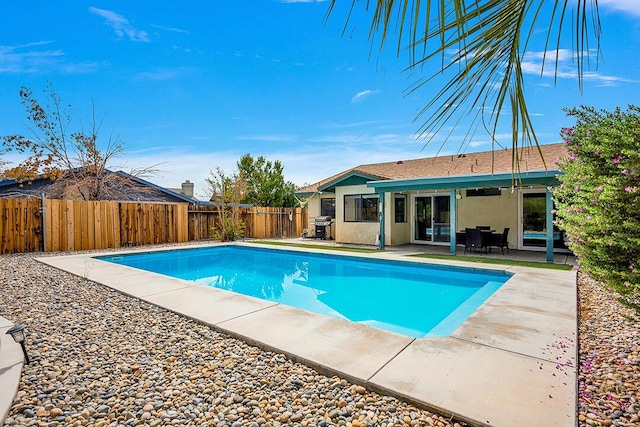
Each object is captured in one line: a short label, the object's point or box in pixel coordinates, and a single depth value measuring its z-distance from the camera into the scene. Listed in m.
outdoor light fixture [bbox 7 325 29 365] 3.12
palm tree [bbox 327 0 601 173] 1.10
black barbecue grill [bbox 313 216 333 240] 17.20
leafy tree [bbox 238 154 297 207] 28.92
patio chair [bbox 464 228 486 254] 11.21
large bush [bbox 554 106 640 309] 2.91
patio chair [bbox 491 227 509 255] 11.32
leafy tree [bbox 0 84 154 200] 14.84
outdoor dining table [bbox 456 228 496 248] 11.37
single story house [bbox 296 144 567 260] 11.91
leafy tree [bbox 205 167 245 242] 16.31
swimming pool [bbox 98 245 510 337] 6.25
